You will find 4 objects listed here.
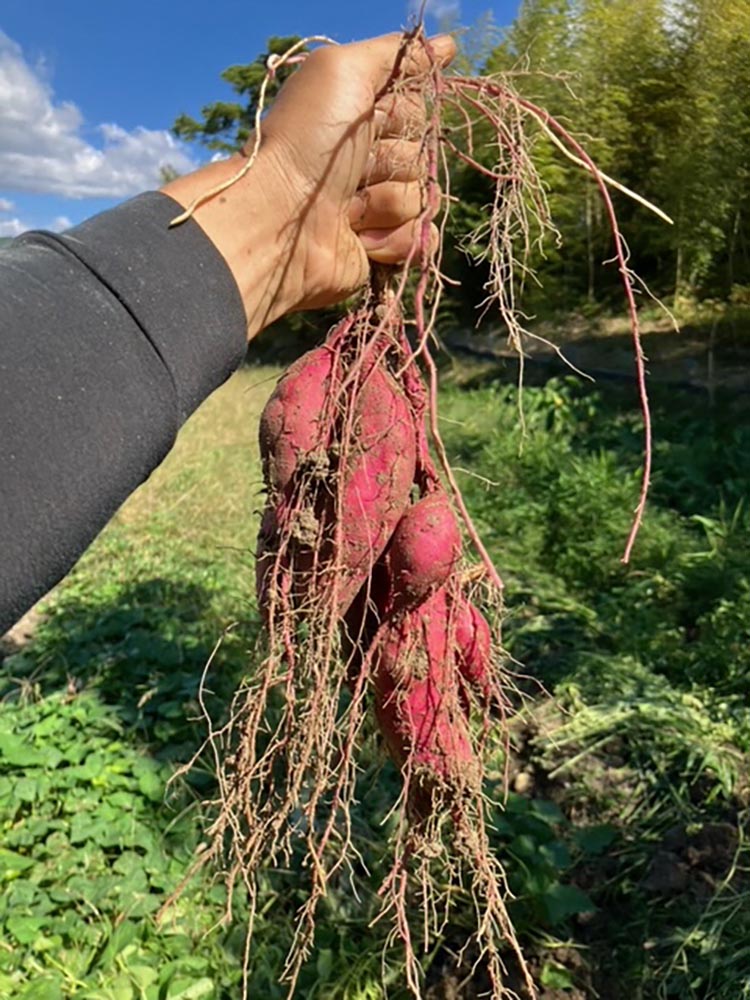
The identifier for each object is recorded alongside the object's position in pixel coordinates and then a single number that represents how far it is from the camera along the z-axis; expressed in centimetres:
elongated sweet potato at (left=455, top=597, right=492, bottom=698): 38
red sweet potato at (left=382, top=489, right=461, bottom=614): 35
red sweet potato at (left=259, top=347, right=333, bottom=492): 35
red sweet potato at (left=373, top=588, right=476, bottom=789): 37
